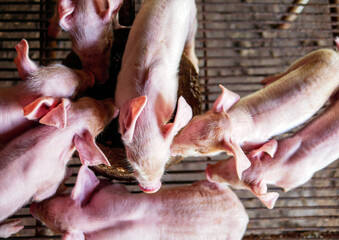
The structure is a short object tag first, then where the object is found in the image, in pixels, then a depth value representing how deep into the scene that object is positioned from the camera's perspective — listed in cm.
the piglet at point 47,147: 112
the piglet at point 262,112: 127
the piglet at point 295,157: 136
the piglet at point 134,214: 136
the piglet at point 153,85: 113
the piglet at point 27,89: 120
